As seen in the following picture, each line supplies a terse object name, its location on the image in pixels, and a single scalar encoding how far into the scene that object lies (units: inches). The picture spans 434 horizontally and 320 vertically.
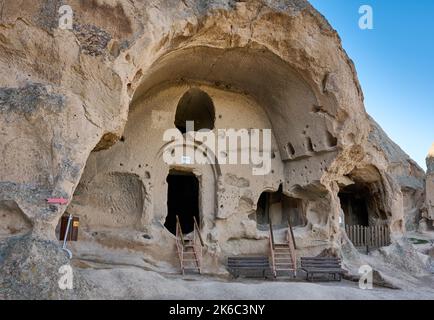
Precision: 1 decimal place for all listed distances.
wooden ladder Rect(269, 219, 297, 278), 351.9
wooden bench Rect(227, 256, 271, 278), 341.1
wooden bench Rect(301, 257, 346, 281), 343.3
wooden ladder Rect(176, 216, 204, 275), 334.0
